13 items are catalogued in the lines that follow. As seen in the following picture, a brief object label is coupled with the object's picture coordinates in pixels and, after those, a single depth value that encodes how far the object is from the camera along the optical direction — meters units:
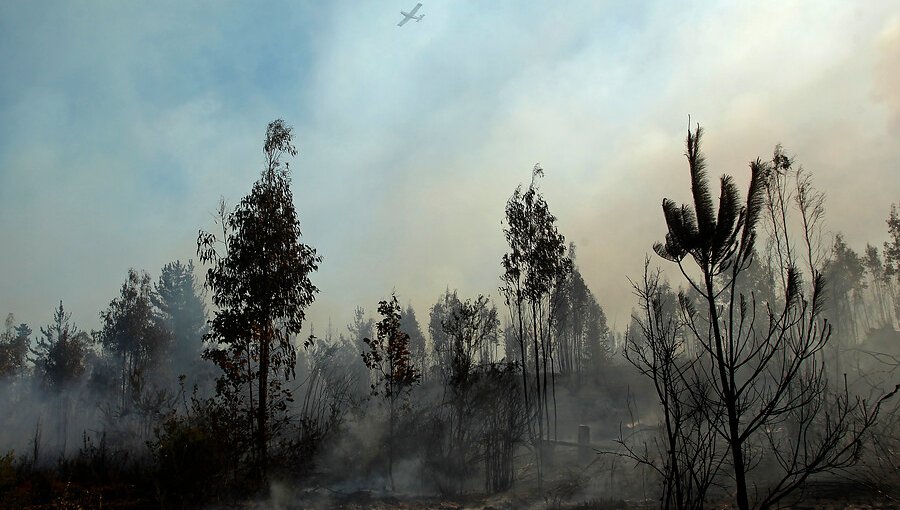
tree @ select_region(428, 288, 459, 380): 59.97
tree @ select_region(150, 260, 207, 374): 44.26
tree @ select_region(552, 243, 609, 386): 44.38
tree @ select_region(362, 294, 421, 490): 15.70
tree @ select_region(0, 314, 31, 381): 38.22
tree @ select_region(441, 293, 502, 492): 16.70
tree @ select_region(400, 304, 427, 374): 58.84
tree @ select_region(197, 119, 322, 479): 12.73
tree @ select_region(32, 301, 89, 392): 34.44
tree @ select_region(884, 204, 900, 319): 37.38
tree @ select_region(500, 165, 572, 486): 17.78
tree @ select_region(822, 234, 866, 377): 48.38
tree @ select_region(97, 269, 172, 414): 36.25
